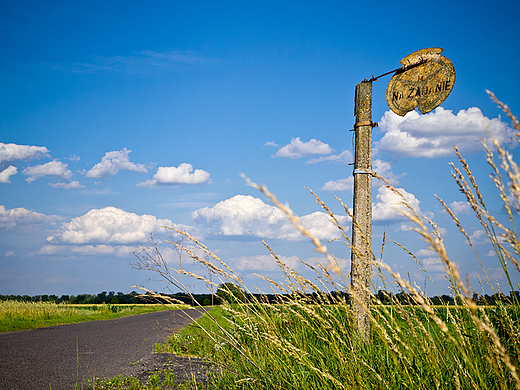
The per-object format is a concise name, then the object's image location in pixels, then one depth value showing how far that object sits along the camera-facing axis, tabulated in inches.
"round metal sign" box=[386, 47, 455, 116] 146.7
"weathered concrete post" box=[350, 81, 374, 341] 156.7
